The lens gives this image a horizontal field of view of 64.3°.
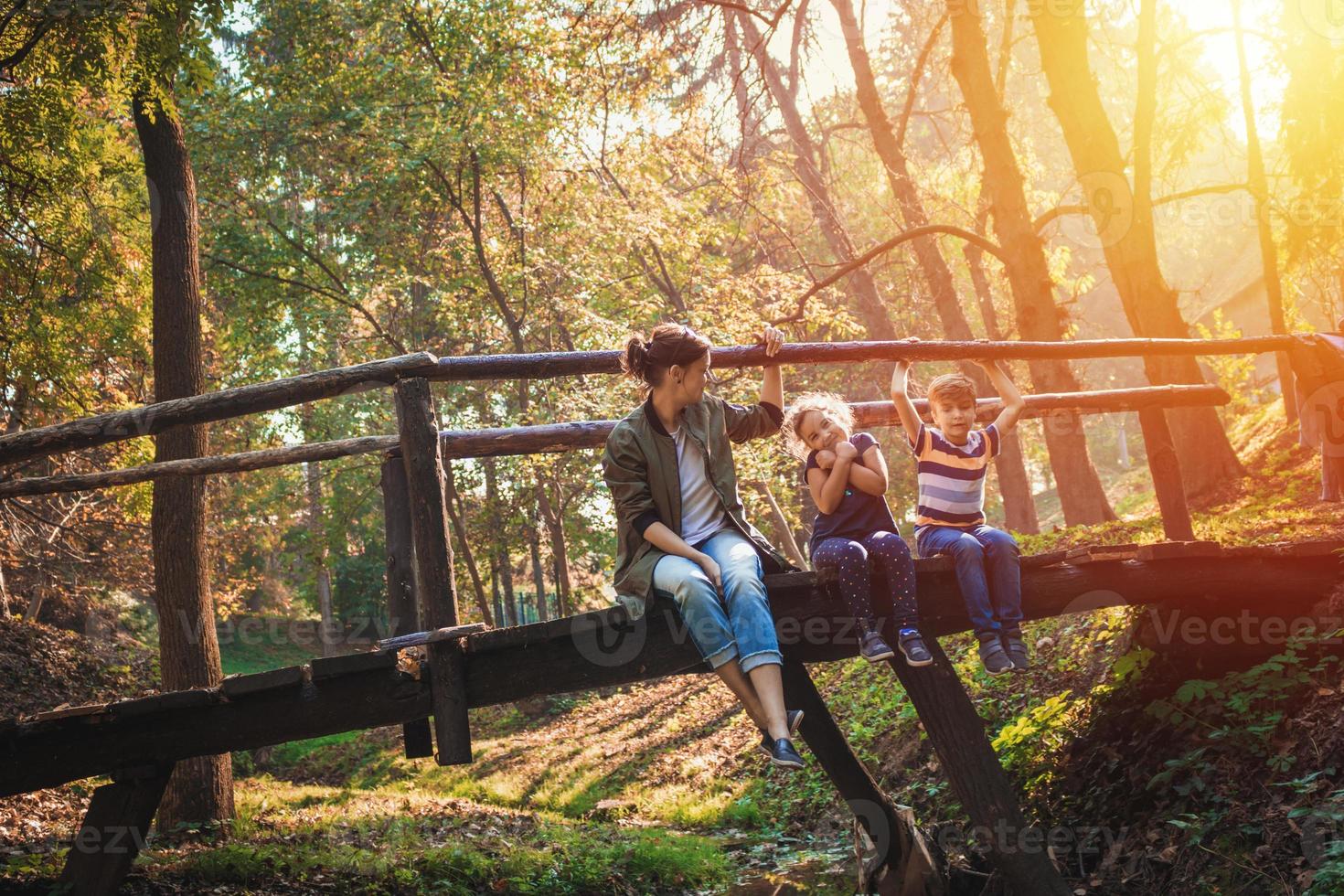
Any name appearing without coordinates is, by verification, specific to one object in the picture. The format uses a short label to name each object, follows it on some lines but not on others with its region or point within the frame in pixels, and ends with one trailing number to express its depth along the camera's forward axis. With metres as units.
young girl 4.58
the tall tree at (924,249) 15.83
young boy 4.78
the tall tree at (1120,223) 10.90
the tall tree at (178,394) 8.23
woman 4.23
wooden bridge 4.35
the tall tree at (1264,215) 12.67
